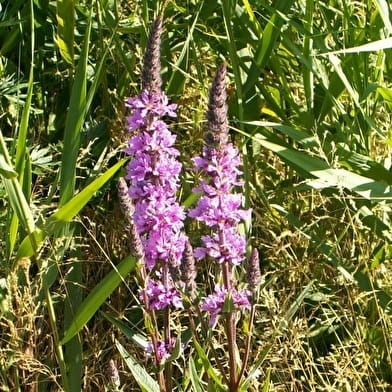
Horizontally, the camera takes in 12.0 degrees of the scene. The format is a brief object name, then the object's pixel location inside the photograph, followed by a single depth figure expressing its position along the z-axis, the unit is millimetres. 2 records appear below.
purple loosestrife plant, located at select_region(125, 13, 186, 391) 1586
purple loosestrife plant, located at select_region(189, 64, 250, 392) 1551
